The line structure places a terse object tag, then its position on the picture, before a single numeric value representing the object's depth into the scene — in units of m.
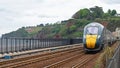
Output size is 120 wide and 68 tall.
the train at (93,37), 43.81
